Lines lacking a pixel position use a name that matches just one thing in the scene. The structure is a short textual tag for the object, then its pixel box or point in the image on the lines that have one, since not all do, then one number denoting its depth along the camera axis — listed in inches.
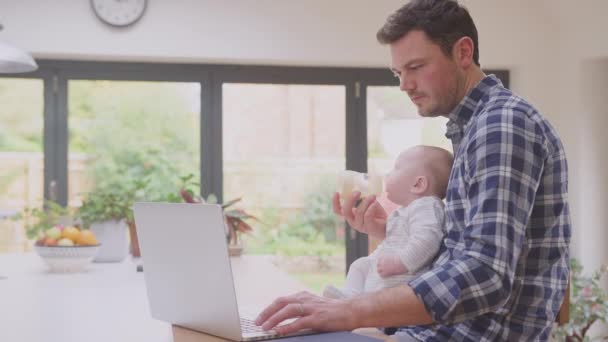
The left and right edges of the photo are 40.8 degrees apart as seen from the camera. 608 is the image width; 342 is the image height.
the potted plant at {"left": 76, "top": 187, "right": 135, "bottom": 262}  129.5
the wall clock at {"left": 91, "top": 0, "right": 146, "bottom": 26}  186.2
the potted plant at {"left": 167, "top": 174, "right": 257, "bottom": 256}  132.0
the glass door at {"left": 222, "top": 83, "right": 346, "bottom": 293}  206.7
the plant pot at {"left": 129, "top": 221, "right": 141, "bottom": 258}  133.0
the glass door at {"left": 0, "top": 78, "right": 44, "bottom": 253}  192.9
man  49.3
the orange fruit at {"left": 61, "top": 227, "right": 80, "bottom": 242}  117.9
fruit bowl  113.8
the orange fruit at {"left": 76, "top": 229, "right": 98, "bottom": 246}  116.8
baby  59.0
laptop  50.4
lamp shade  119.0
